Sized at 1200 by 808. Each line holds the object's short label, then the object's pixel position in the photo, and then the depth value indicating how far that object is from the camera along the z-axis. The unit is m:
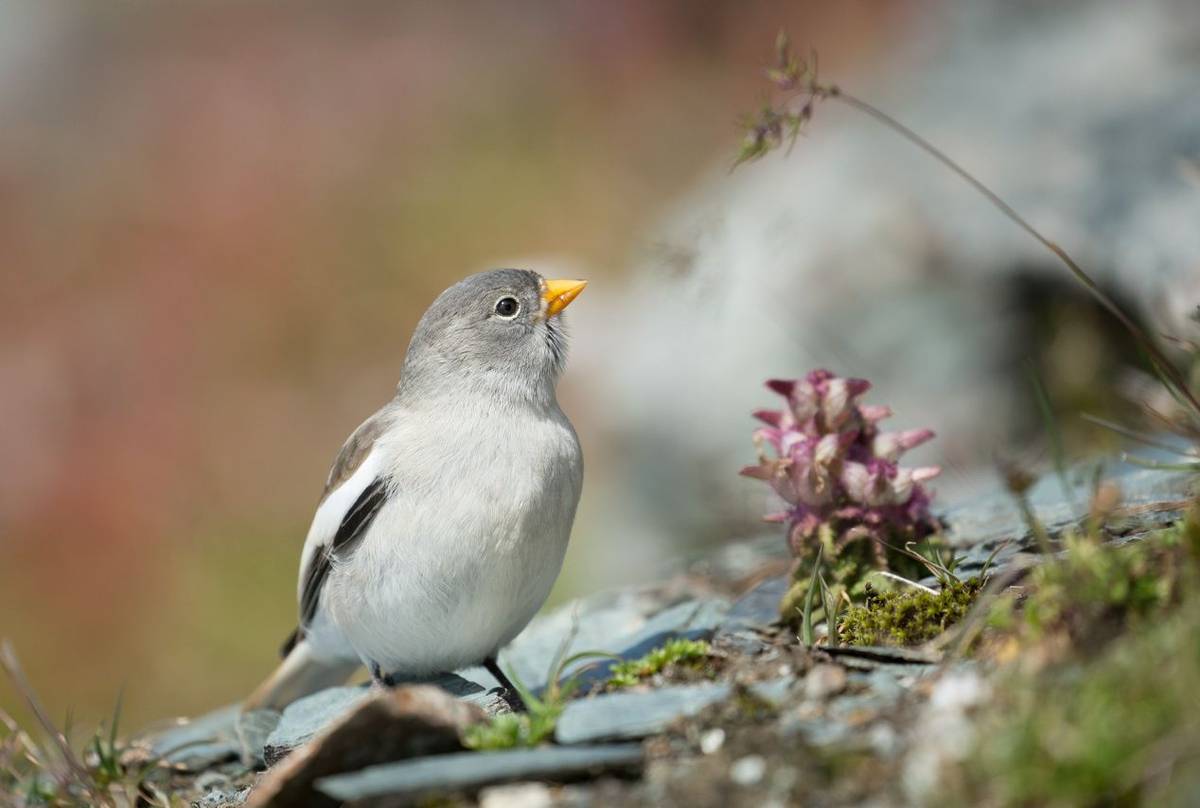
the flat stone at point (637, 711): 5.42
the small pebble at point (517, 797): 4.91
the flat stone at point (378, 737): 5.31
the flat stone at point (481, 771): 4.91
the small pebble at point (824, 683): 5.48
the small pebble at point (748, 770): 4.68
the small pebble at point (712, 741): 5.10
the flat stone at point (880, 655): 5.96
